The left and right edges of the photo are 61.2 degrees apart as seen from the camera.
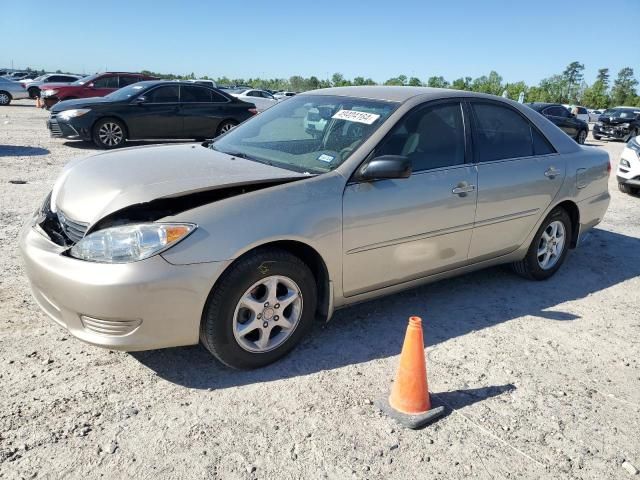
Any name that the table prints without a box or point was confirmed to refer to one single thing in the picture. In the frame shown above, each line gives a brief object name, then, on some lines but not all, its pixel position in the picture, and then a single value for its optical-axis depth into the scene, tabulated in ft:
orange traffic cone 9.15
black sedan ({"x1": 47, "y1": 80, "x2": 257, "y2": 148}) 36.73
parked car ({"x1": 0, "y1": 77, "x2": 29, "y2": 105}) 80.43
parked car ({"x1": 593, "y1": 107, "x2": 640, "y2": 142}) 75.51
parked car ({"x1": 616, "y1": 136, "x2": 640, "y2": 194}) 31.01
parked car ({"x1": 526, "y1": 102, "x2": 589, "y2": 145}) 66.23
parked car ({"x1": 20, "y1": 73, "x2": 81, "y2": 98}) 95.50
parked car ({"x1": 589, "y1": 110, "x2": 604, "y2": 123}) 137.92
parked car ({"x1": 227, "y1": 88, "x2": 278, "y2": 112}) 76.91
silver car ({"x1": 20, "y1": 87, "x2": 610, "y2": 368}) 9.10
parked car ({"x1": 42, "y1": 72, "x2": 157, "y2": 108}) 55.93
